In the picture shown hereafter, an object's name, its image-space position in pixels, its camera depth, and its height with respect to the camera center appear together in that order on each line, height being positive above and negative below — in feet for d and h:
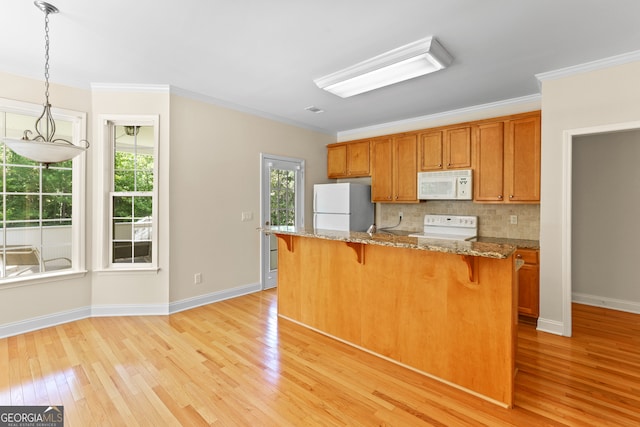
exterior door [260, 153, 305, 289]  15.44 +0.70
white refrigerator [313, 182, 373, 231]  16.06 +0.32
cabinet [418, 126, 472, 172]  13.55 +2.90
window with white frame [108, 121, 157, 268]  11.95 +0.66
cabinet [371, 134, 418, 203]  15.23 +2.22
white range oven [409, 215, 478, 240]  14.12 -0.63
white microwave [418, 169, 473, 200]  13.41 +1.26
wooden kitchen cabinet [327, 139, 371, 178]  17.06 +3.04
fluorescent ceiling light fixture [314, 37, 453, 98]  8.58 +4.40
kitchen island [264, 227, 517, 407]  6.64 -2.31
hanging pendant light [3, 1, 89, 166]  5.88 +1.26
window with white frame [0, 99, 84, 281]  10.30 +0.20
